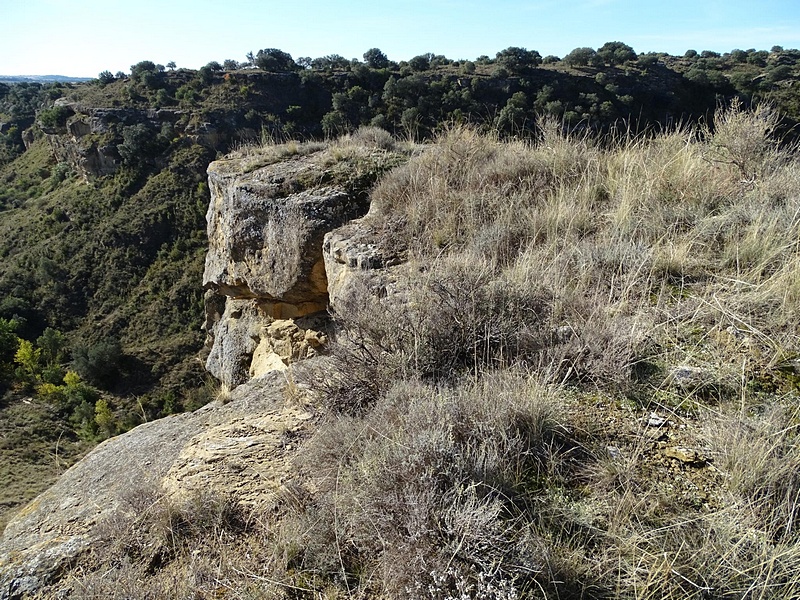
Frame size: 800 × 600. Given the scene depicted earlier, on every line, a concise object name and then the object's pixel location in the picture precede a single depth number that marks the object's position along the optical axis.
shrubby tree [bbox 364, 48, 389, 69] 38.94
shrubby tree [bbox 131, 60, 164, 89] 36.47
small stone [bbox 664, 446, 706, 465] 1.87
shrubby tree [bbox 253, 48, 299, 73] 38.50
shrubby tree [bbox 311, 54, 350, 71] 39.06
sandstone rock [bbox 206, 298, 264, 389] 8.08
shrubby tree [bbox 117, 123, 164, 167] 31.12
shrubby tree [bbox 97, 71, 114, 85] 41.19
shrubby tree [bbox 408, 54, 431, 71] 37.61
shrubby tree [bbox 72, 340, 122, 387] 24.11
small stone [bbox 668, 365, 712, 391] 2.22
